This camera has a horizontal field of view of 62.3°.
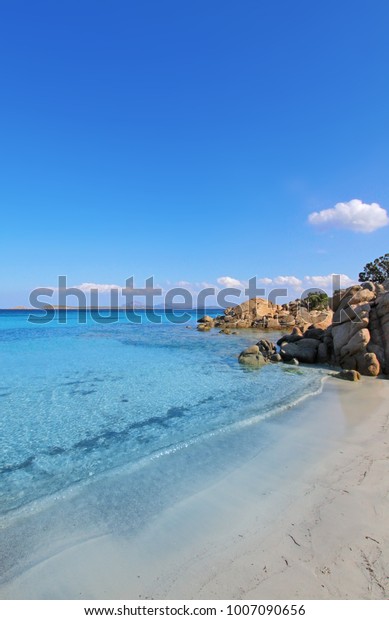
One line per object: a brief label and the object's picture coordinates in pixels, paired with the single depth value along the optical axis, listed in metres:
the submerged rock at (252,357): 19.95
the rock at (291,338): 25.30
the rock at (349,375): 15.97
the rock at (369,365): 17.03
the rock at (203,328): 44.07
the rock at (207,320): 54.47
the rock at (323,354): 20.52
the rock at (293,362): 19.98
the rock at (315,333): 23.79
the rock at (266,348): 22.75
